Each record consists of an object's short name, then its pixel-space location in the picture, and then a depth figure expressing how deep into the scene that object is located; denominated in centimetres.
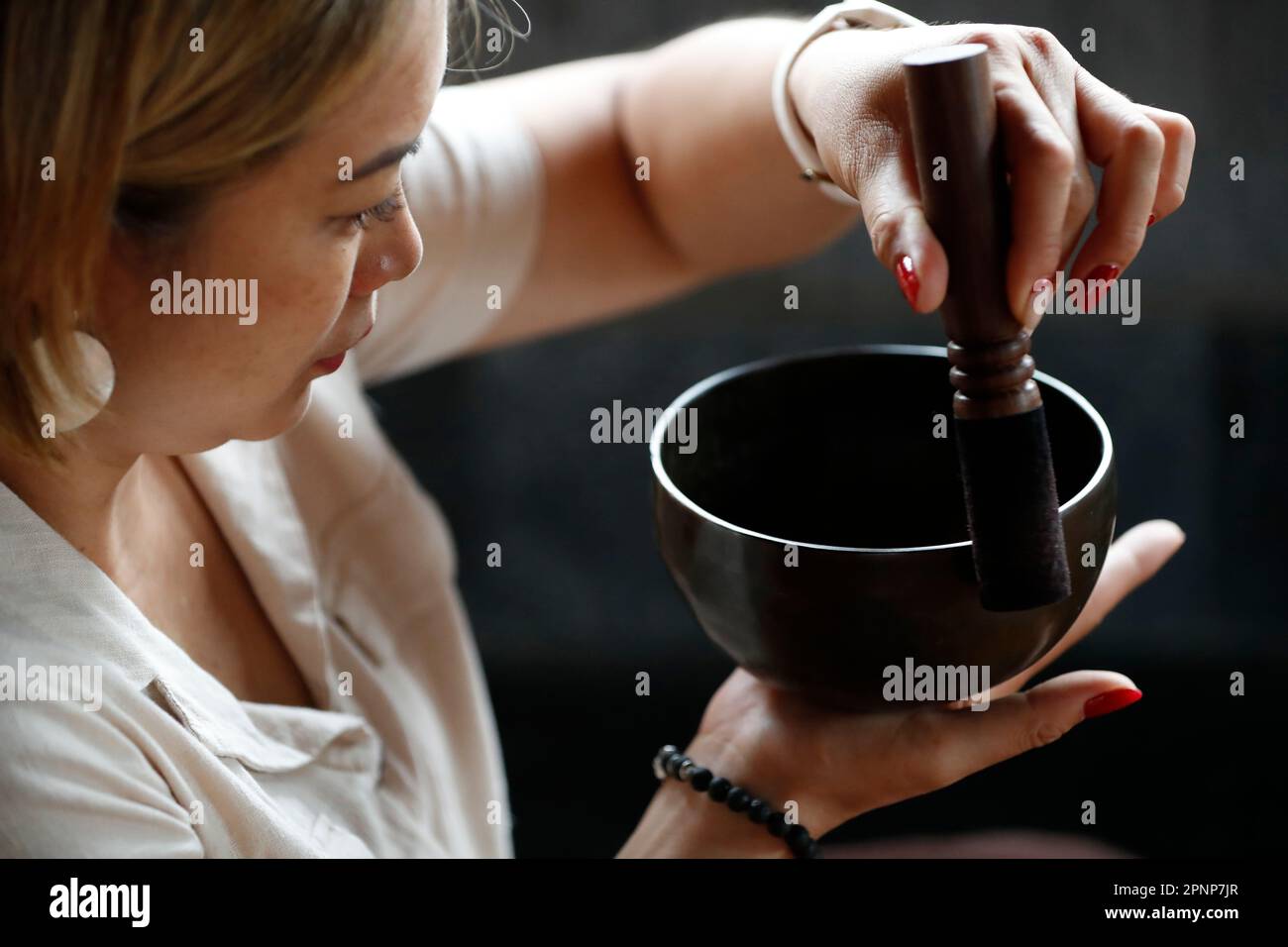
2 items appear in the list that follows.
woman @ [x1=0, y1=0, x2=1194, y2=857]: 58
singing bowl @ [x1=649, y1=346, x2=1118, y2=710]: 61
